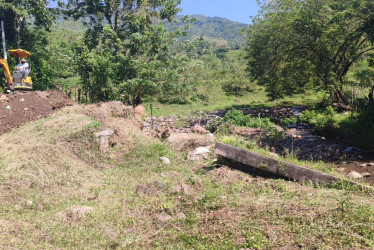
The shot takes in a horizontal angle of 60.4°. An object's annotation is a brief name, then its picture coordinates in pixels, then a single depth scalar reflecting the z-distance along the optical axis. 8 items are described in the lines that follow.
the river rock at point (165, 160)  7.08
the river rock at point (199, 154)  7.28
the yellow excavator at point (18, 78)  11.03
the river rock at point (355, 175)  5.43
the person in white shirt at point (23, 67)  11.07
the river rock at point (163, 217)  4.25
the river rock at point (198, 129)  9.63
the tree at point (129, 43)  13.83
